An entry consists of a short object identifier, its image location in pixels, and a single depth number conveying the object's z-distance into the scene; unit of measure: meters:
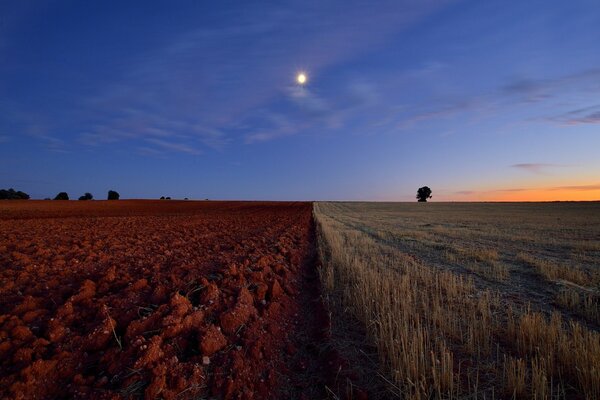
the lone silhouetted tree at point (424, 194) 132.88
